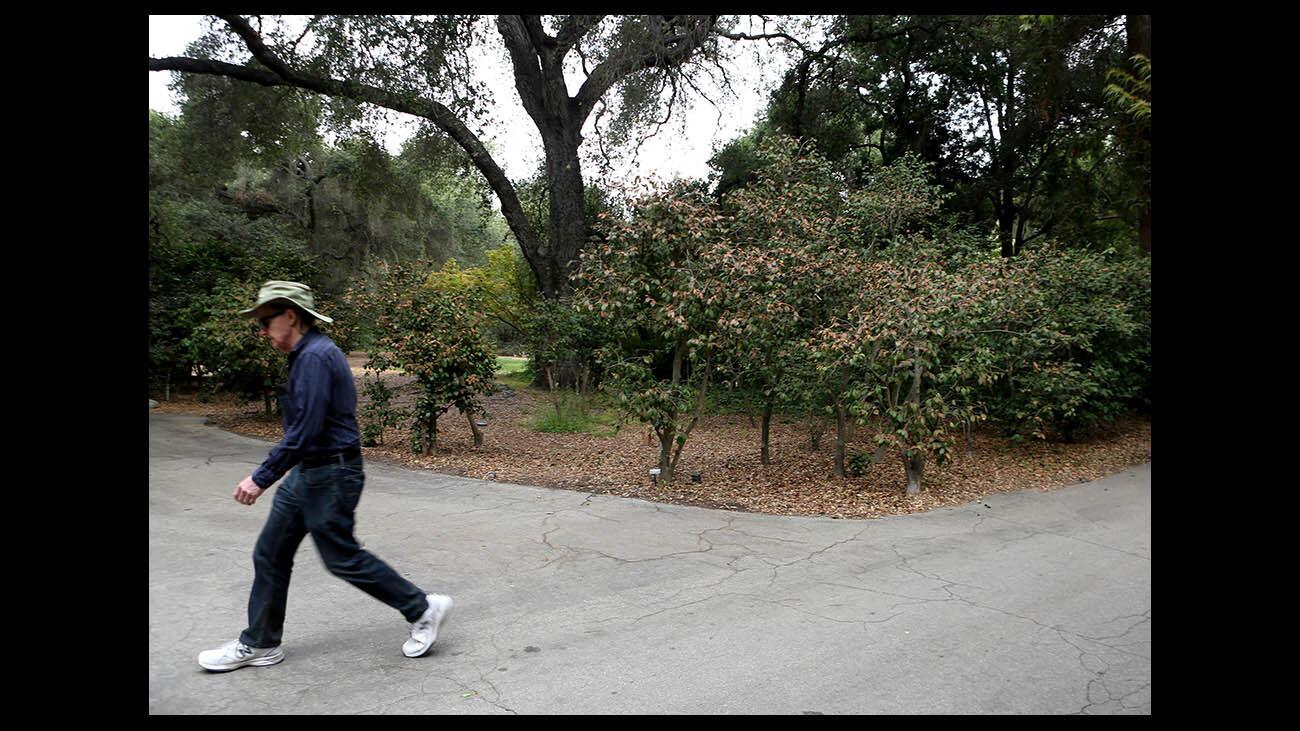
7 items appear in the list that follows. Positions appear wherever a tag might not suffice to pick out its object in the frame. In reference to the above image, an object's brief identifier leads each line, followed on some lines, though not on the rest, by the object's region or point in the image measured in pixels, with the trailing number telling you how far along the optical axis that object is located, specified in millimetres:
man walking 3480
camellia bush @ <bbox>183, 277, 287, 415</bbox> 11195
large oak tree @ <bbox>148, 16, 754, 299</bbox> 13688
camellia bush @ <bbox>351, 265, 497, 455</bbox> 9375
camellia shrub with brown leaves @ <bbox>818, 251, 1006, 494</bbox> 7211
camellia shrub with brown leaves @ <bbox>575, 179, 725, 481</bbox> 7465
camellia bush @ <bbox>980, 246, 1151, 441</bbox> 9055
